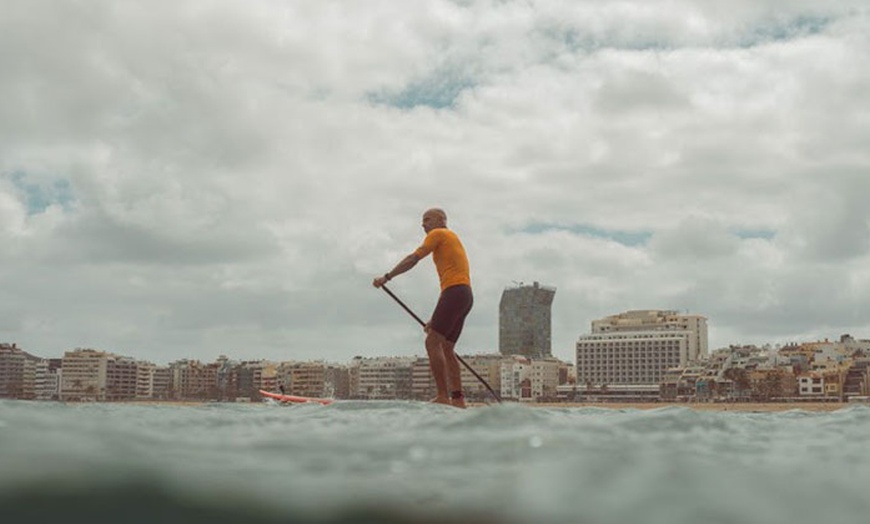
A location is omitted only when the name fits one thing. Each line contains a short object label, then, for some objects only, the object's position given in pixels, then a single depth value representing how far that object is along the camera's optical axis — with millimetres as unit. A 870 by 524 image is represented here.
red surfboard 16372
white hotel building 180125
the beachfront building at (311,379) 190625
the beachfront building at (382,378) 186375
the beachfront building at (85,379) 193500
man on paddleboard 10797
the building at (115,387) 193125
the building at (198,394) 191512
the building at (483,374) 163375
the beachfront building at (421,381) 180625
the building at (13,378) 190875
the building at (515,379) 174450
